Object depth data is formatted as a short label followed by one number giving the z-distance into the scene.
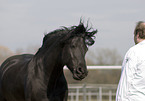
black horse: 9.27
